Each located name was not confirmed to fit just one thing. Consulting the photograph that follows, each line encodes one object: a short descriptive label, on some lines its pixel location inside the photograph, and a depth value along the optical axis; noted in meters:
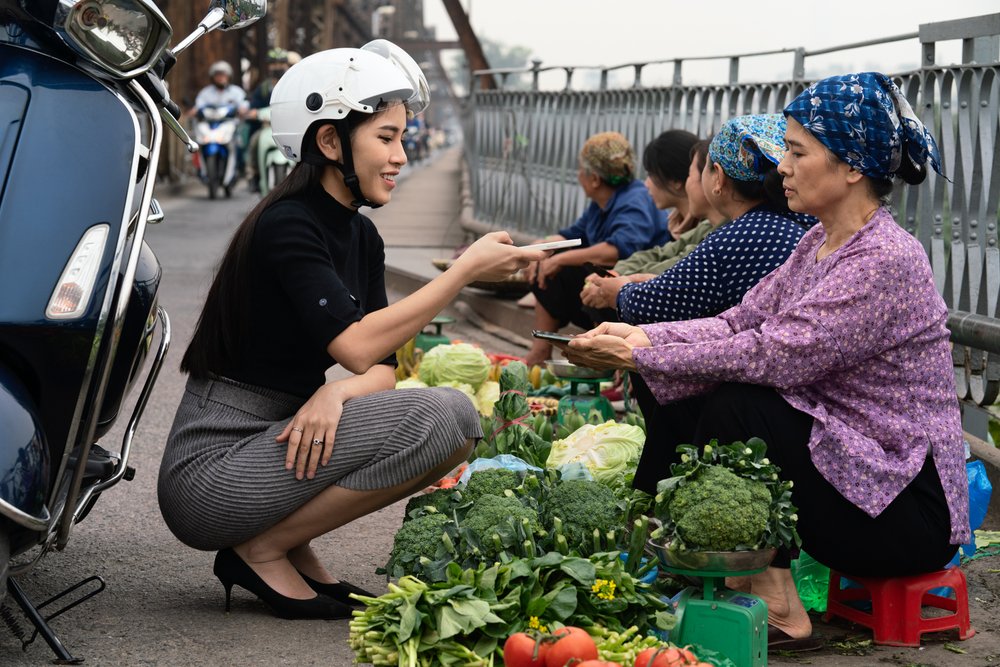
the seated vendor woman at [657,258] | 4.76
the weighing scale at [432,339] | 6.93
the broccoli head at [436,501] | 3.40
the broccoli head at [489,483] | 3.40
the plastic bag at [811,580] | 3.65
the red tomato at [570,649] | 2.62
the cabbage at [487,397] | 6.06
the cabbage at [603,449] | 4.43
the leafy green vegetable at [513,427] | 4.52
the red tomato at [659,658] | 2.63
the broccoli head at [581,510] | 3.19
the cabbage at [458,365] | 6.04
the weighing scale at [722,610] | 2.94
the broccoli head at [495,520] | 3.07
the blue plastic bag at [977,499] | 3.72
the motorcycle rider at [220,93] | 20.22
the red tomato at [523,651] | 2.66
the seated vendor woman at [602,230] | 6.62
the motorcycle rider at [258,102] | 19.70
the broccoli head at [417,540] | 3.11
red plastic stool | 3.28
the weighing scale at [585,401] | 5.46
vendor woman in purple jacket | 3.13
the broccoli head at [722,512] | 2.88
